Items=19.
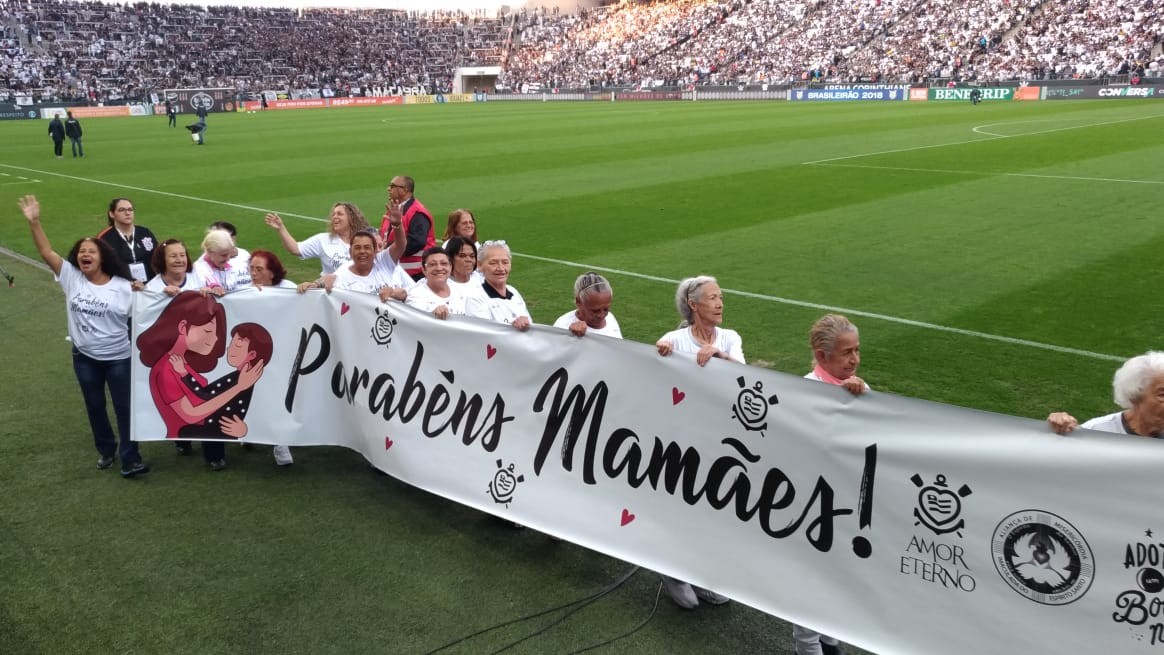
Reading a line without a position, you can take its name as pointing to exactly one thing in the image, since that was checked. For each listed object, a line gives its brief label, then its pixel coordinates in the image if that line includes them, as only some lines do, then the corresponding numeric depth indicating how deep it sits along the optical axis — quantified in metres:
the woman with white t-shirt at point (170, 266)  6.39
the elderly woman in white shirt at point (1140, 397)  3.79
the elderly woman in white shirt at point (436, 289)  6.00
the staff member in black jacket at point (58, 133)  28.53
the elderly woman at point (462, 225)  7.39
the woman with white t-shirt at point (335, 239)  7.62
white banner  3.41
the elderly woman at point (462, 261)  6.45
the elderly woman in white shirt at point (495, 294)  5.96
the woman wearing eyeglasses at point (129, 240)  7.61
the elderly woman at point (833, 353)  4.27
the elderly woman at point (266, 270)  6.53
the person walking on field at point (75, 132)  28.52
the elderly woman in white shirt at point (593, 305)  5.14
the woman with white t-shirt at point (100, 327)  6.15
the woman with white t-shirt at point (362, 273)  6.45
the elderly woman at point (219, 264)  6.95
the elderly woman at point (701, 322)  4.90
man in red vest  8.20
